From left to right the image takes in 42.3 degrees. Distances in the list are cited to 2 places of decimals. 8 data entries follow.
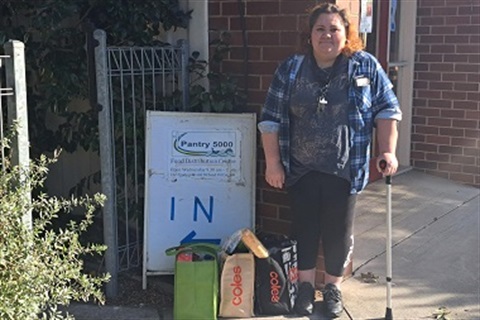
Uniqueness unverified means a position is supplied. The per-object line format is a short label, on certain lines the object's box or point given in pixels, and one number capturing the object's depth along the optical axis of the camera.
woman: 3.56
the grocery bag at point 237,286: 3.74
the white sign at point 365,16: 4.20
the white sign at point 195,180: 4.19
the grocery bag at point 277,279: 3.77
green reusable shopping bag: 3.72
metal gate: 4.11
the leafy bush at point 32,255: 2.66
